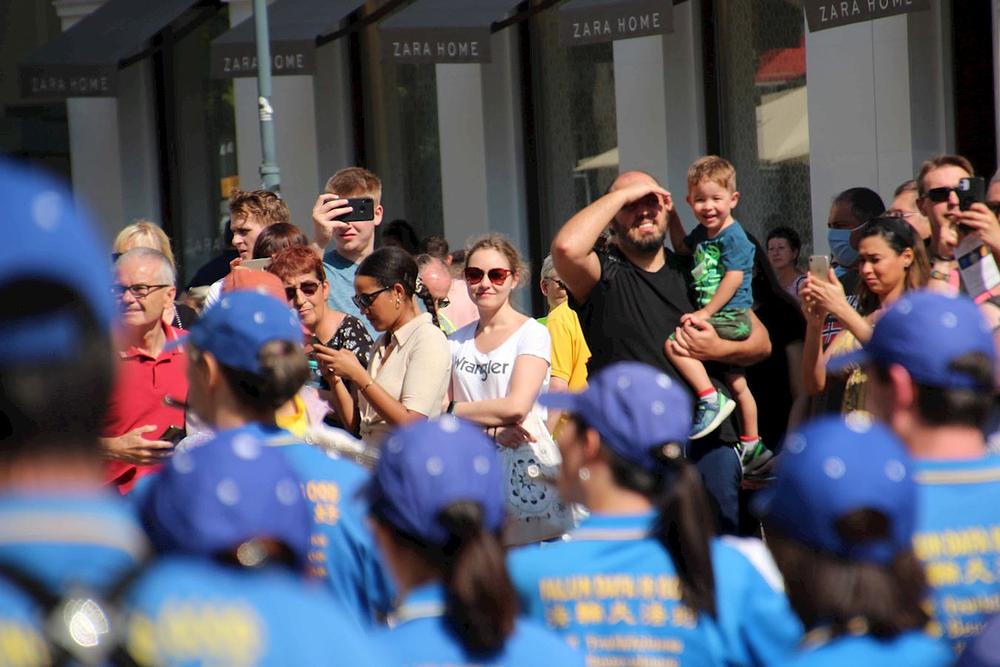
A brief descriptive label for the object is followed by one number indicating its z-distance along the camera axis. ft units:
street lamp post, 86.84
